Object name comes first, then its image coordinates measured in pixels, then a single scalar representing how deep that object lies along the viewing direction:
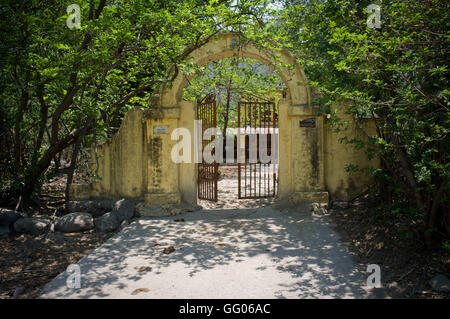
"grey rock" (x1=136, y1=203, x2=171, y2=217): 7.67
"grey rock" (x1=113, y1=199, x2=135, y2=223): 7.41
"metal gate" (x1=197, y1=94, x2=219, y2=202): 8.91
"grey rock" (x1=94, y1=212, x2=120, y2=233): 7.01
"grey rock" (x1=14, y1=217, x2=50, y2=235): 6.76
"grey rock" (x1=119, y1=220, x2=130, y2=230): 7.16
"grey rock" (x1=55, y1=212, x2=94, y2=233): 6.91
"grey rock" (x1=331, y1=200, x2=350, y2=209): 7.58
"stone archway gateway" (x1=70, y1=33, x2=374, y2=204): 7.79
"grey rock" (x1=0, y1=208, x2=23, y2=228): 6.98
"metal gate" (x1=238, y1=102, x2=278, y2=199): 11.22
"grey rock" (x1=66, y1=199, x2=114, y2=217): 7.69
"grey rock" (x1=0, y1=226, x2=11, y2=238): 6.70
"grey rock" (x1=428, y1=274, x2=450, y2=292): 3.94
